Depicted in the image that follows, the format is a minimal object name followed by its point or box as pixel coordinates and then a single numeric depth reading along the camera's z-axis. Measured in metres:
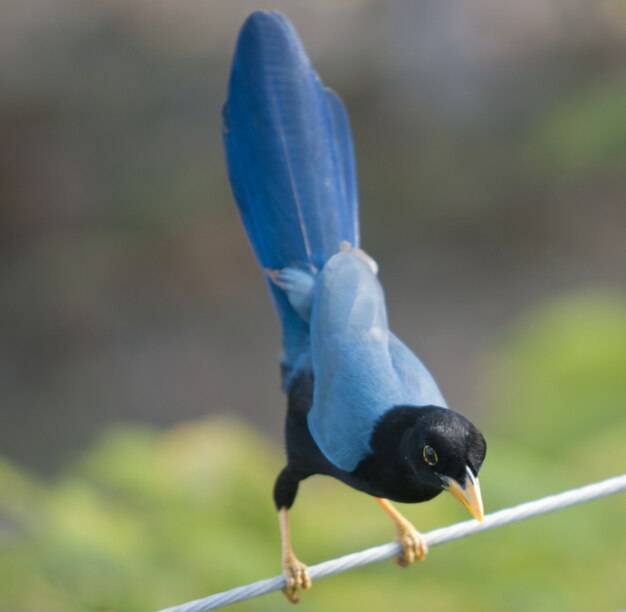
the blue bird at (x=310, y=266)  5.64
